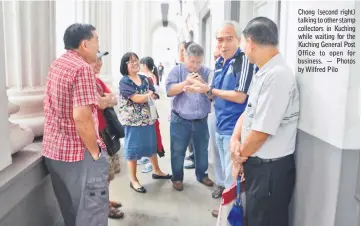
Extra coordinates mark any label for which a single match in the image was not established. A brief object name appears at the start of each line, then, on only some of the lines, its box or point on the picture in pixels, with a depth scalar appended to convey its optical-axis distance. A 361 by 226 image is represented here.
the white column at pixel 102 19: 5.66
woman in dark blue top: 3.49
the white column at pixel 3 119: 1.77
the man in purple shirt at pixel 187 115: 3.45
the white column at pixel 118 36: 10.84
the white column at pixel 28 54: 2.55
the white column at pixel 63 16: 4.68
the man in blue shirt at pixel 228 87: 2.63
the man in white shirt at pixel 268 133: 1.77
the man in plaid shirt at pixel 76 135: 1.96
